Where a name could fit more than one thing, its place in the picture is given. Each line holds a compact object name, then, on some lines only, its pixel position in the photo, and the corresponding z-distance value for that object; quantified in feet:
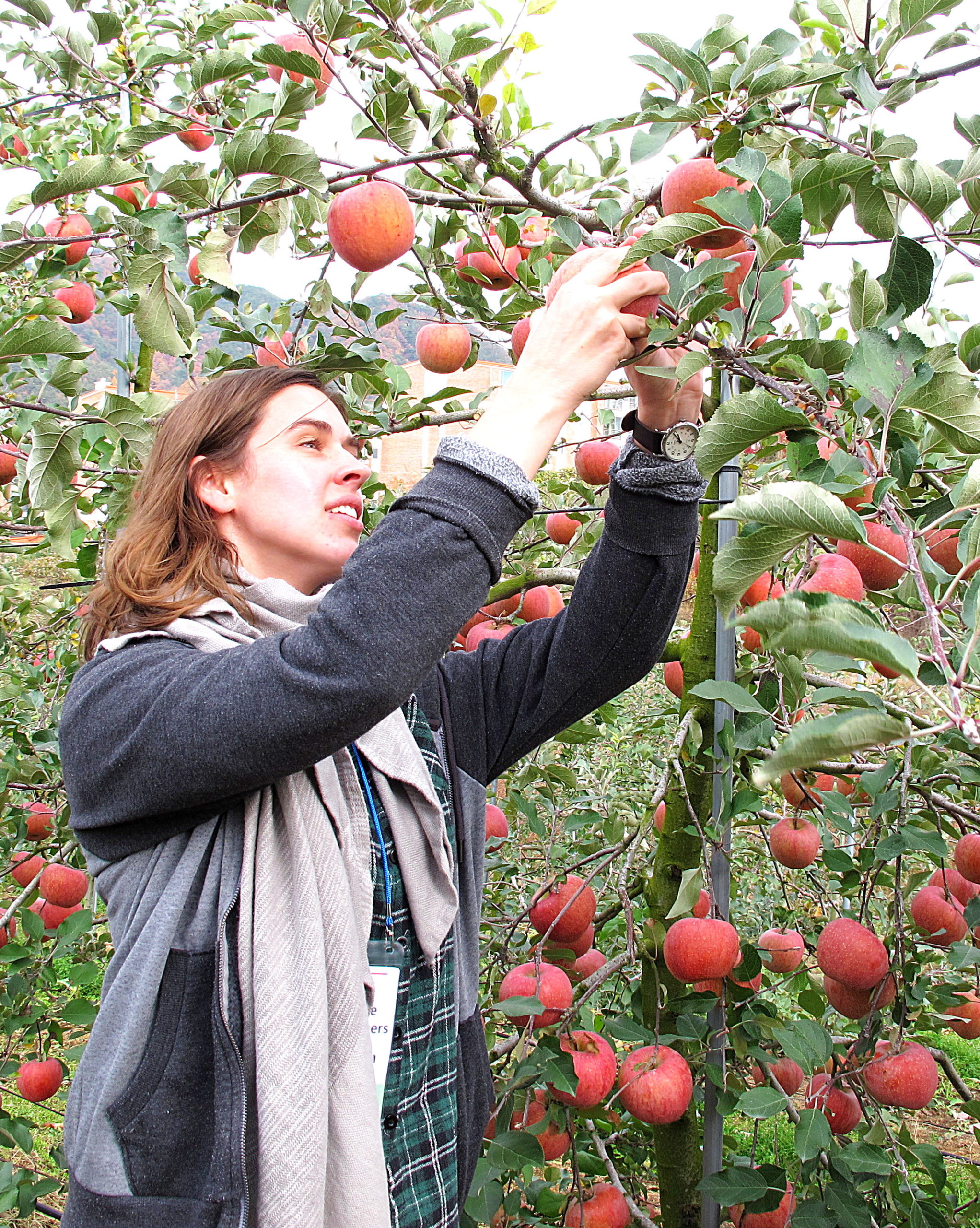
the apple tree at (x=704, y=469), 2.73
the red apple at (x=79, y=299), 8.21
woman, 2.78
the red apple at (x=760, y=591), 5.67
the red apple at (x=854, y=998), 5.14
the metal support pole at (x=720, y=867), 5.14
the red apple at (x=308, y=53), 4.39
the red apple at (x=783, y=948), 6.55
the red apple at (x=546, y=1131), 5.19
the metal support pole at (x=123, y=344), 7.27
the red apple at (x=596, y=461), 6.70
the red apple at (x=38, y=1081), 7.25
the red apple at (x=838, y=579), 3.13
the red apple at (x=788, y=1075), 6.07
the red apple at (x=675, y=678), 6.85
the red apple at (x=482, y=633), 5.91
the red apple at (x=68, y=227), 7.61
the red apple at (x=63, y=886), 7.16
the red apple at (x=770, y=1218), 5.22
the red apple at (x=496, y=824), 6.18
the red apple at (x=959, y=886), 5.25
